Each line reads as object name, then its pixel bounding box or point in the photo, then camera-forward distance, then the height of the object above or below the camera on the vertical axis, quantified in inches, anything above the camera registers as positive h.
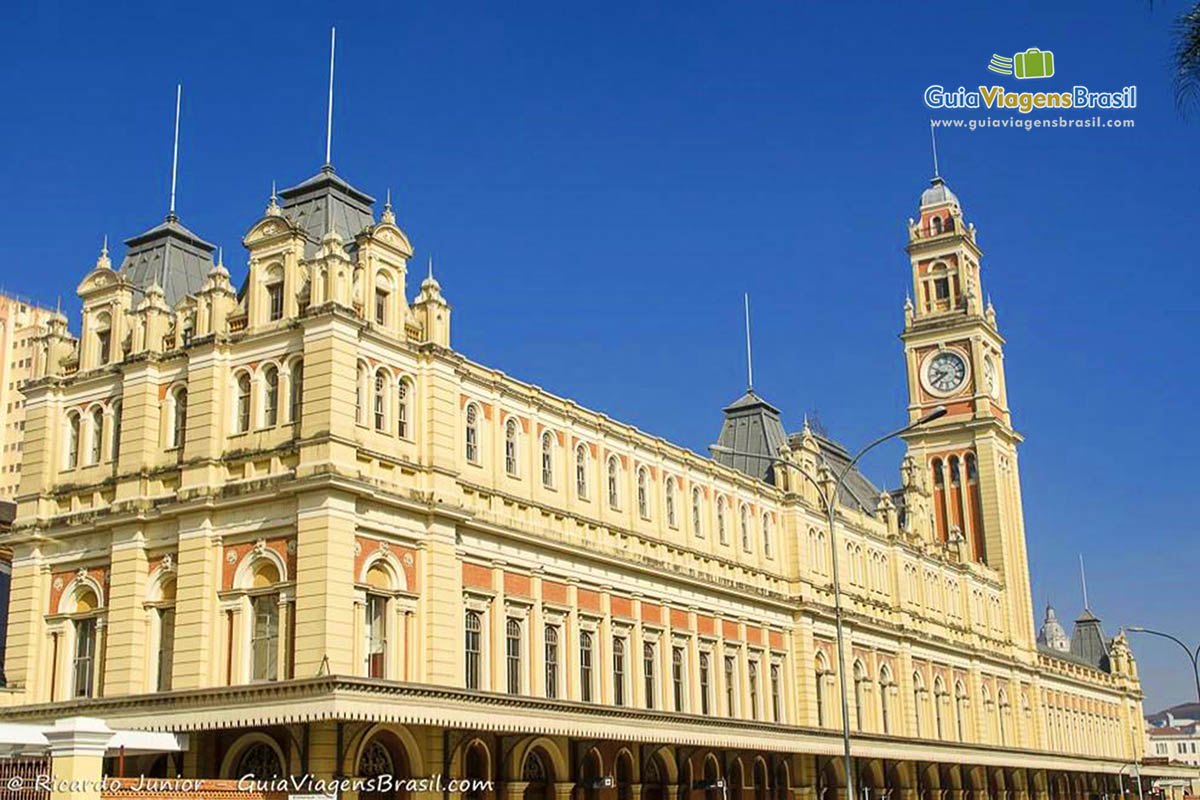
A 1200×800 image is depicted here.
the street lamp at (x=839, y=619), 1451.2 +206.2
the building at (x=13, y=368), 5012.3 +1628.1
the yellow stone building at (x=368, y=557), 1449.3 +310.9
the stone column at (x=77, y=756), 1034.7 +59.7
